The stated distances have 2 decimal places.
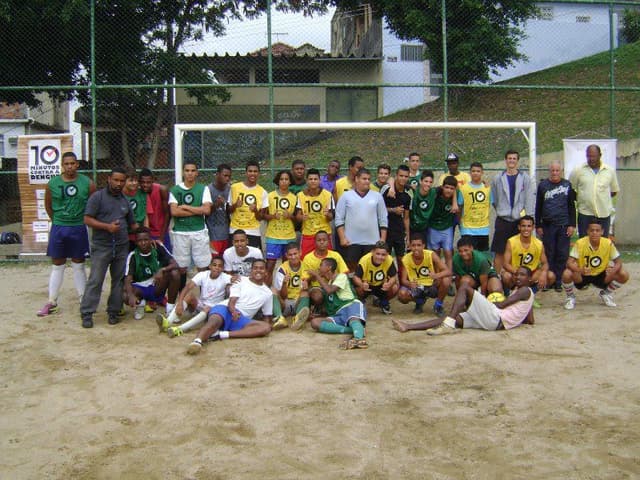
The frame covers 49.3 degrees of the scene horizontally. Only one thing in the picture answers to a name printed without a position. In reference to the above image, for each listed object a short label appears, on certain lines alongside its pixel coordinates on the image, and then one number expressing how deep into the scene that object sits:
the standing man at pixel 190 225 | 8.18
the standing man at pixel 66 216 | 7.96
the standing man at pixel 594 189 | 9.27
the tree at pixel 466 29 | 14.72
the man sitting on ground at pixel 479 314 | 7.27
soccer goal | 9.62
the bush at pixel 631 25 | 21.12
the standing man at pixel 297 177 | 8.84
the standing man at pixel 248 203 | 8.49
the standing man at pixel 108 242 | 7.59
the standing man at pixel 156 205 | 8.40
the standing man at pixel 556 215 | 9.05
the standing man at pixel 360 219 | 8.27
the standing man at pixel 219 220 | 8.55
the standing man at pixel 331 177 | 9.18
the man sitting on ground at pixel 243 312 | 6.92
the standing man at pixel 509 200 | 8.97
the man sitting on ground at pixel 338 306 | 7.11
